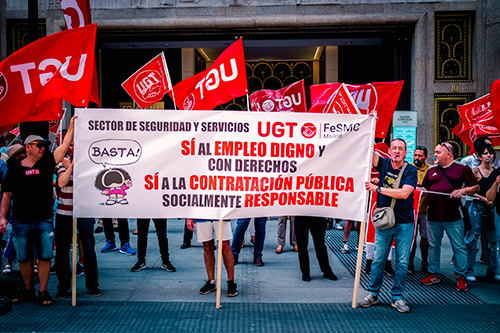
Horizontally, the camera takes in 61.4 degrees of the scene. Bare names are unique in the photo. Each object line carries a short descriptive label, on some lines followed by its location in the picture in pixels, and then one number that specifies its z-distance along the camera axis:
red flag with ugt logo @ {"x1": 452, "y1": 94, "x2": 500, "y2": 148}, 7.14
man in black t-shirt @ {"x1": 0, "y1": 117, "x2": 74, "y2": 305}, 5.21
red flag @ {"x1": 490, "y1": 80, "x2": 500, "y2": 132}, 5.79
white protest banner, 5.22
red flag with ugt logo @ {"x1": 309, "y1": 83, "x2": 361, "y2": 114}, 5.66
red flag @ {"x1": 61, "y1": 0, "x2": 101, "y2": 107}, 7.36
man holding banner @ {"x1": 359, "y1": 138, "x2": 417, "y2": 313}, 5.17
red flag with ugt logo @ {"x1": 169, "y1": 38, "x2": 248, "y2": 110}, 5.64
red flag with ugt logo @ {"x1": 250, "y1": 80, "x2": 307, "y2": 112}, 9.30
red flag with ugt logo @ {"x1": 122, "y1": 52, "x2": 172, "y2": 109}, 7.09
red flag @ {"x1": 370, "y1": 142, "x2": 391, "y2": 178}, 7.35
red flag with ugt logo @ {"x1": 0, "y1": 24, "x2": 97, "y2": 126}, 5.16
